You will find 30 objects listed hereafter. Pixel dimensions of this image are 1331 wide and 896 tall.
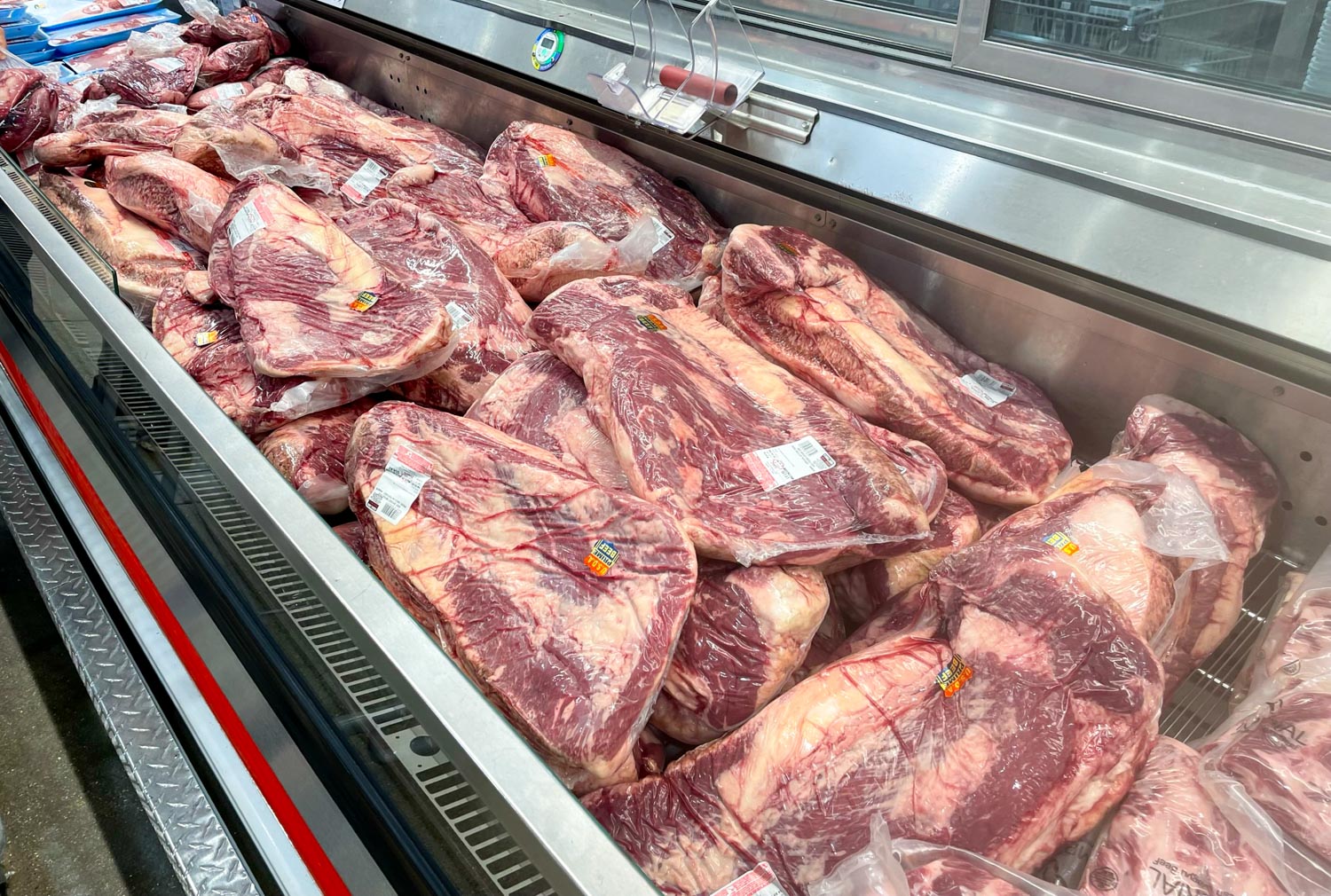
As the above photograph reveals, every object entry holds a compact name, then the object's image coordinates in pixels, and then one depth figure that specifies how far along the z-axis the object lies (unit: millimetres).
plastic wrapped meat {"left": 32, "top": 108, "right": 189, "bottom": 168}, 2977
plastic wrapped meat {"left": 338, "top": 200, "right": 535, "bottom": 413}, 2240
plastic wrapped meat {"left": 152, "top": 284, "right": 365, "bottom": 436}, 2080
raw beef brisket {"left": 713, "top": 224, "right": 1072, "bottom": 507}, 1968
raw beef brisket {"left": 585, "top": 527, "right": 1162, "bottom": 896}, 1322
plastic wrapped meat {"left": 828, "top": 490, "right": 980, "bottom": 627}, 1787
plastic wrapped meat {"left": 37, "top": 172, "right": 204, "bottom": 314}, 2588
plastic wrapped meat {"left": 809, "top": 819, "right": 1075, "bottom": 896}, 1178
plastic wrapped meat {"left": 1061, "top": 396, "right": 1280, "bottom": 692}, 1700
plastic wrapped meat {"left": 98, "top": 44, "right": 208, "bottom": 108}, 3871
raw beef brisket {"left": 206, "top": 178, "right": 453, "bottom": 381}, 2012
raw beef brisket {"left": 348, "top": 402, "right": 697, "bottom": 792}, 1394
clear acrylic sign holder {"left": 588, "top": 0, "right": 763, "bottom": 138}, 2475
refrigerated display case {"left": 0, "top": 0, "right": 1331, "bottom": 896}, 1248
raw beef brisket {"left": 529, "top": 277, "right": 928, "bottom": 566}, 1633
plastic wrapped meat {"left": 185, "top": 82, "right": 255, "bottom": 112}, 3871
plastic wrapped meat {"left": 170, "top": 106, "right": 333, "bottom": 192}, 2893
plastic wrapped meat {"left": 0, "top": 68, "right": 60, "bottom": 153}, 3436
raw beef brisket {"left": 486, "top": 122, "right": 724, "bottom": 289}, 2621
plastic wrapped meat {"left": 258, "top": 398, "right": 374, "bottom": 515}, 1974
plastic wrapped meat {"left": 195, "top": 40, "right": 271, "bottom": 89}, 4023
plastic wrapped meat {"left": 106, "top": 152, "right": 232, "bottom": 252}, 2672
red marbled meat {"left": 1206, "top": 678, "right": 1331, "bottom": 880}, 1229
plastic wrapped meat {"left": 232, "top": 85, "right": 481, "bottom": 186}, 3117
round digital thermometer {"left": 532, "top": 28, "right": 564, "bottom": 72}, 2949
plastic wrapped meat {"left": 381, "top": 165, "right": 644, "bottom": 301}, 2488
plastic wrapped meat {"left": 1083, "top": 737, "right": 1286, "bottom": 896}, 1221
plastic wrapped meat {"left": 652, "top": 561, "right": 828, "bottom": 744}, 1541
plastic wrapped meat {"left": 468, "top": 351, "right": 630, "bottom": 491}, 1832
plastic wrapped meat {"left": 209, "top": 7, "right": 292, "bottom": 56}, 4129
